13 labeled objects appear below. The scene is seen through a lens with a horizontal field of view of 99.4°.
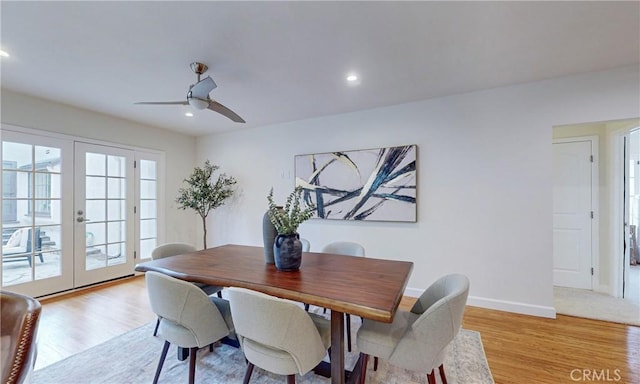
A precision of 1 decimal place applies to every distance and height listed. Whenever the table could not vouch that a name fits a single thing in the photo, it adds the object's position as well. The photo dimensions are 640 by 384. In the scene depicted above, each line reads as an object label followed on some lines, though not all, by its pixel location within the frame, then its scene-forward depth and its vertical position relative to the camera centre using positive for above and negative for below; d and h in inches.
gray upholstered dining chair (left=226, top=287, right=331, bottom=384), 51.1 -27.5
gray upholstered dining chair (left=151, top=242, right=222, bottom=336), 98.0 -22.9
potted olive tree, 177.2 -0.1
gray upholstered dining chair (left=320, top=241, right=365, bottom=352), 104.1 -22.2
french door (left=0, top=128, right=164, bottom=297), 124.2 -10.1
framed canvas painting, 134.6 +5.4
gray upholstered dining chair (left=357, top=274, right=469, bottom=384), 52.7 -31.2
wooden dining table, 53.3 -21.5
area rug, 73.7 -50.7
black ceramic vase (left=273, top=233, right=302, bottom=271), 74.1 -16.4
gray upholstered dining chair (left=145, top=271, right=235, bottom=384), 61.4 -28.4
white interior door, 138.3 -10.8
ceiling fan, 86.2 +32.3
